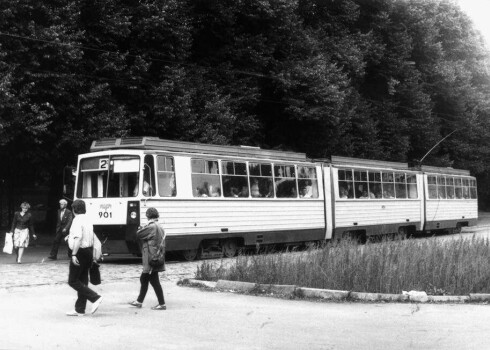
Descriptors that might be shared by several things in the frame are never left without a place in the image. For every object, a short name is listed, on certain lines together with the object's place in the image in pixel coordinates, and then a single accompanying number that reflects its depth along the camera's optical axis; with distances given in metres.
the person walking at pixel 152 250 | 11.65
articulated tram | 19.38
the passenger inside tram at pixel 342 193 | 27.68
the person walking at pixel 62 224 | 21.05
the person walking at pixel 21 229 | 20.20
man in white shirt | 10.96
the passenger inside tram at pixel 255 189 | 22.88
